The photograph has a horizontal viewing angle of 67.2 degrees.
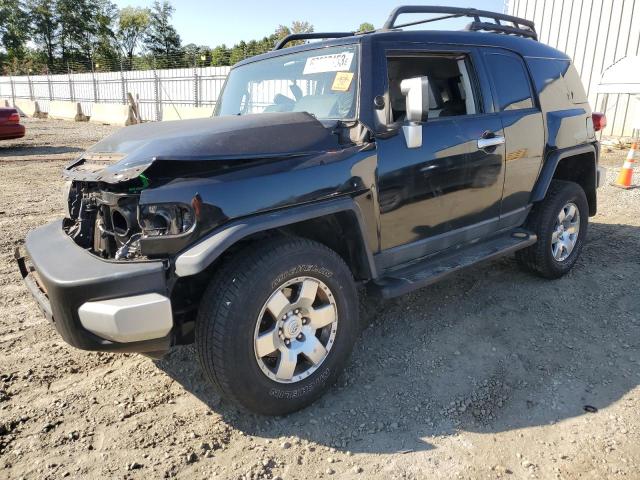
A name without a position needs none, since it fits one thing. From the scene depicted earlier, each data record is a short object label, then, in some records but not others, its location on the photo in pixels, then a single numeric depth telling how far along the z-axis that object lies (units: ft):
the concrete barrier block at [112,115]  68.08
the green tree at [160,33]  223.92
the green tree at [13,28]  192.13
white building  45.03
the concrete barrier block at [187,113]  50.47
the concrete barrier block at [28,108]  92.10
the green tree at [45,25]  199.00
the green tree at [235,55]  78.56
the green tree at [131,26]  222.07
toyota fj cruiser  7.53
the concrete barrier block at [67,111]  81.82
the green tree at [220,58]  85.30
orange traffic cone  27.25
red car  39.37
